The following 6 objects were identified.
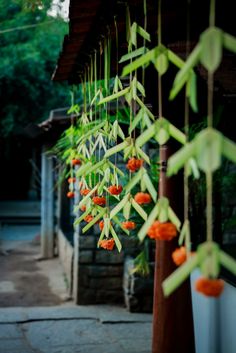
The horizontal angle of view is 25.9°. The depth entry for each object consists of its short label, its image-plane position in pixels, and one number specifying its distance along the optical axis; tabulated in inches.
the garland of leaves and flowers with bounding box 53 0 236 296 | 42.1
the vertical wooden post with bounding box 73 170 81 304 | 249.6
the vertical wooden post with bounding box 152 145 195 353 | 104.9
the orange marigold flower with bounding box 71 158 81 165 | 137.6
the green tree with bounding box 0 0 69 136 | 549.6
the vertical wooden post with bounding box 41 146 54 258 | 372.8
